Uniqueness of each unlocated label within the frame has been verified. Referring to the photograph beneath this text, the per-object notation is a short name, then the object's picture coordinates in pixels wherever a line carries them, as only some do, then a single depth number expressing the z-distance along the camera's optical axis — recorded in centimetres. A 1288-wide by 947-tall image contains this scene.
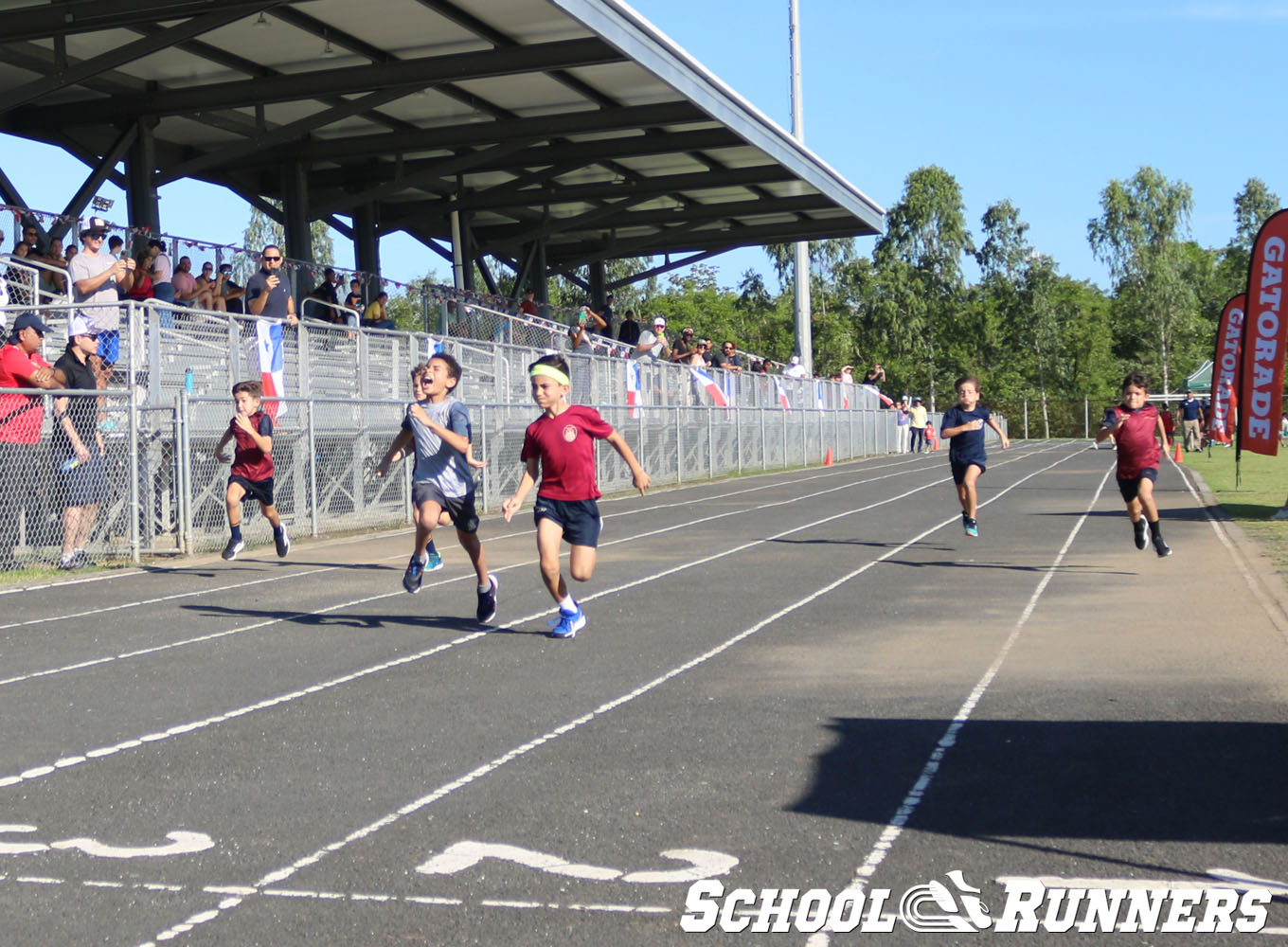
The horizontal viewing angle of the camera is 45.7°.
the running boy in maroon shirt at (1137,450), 1391
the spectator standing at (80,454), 1409
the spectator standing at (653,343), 3206
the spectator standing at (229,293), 2053
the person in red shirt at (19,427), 1359
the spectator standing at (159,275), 1891
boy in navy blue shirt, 1608
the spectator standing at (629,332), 3516
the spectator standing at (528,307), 3371
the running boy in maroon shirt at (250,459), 1345
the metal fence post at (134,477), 1451
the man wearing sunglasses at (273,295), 1791
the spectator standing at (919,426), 5453
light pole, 4247
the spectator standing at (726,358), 3897
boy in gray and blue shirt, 1035
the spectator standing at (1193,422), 4784
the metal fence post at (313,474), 1750
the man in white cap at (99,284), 1528
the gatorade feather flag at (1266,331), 1791
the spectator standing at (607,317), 3766
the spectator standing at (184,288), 2008
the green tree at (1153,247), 8644
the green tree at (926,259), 8375
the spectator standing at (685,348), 3484
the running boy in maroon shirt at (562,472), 941
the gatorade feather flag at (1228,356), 2600
